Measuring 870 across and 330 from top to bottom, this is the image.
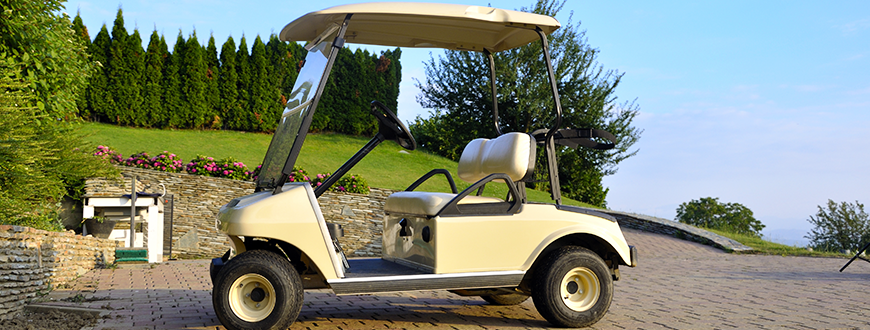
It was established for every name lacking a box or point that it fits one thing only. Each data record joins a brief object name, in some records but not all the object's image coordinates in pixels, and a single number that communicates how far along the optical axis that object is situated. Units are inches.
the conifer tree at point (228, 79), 811.4
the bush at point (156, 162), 476.4
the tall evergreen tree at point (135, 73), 756.0
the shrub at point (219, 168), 477.7
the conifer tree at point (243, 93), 819.4
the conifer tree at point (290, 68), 852.6
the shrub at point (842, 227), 957.8
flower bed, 477.1
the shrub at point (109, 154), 441.1
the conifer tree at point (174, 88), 780.6
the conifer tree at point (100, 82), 737.0
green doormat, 383.2
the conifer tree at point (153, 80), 769.6
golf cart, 149.3
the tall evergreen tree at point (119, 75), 748.6
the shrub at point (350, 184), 488.4
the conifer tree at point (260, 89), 826.8
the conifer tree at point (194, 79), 786.8
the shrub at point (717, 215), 1250.0
